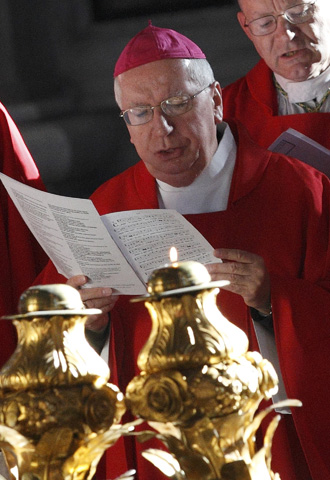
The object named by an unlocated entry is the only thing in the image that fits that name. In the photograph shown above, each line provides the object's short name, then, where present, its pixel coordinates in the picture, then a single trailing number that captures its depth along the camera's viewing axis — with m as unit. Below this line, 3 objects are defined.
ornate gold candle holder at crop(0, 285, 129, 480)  4.17
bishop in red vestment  5.39
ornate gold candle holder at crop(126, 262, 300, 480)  4.15
